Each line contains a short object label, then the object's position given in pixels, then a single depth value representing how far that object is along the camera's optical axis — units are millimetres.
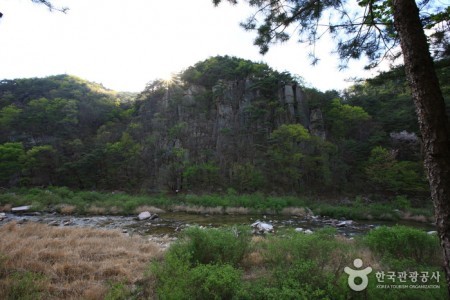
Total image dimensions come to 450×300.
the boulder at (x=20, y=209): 15959
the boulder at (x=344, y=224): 13289
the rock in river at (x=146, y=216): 14391
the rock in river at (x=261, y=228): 10270
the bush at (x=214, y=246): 4188
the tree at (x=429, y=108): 2070
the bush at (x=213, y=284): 2641
